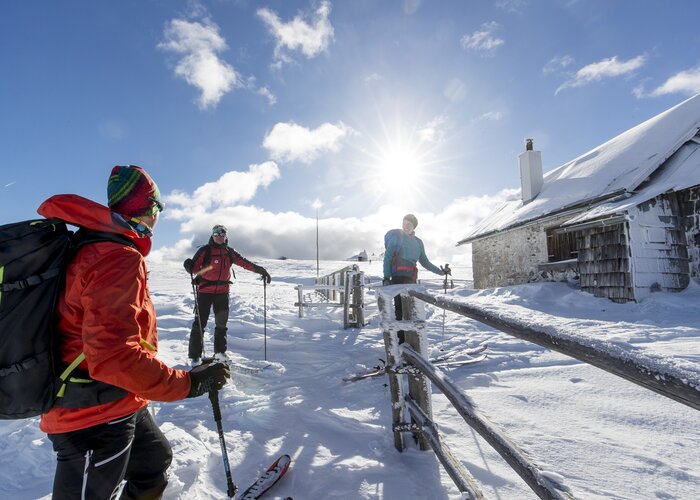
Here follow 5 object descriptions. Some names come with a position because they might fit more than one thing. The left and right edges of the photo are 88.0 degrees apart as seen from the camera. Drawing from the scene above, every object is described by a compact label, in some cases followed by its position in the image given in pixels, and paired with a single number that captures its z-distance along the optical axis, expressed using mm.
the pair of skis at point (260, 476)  2270
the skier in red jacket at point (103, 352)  1400
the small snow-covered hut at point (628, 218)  10258
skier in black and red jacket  5707
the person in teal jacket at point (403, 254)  5828
